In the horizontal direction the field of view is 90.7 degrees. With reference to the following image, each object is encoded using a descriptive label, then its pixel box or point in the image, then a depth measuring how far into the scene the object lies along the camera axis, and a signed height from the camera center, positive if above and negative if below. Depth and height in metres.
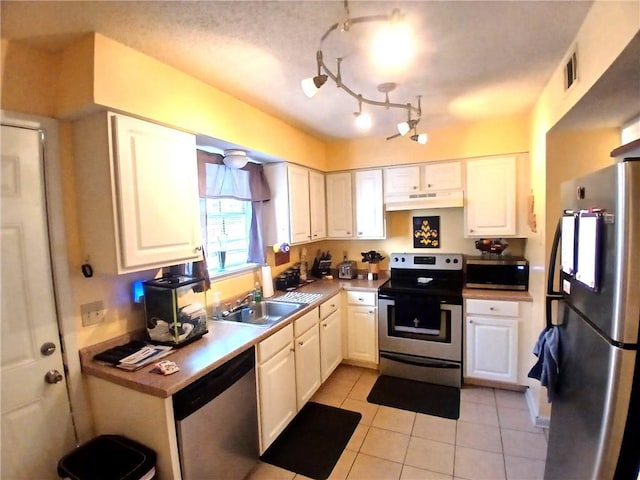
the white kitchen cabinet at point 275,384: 2.01 -1.08
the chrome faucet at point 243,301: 2.61 -0.64
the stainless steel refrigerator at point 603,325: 1.01 -0.40
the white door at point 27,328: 1.43 -0.45
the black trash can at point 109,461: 1.41 -1.08
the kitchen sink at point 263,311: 2.56 -0.72
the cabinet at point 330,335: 2.85 -1.06
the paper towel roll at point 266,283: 2.93 -0.53
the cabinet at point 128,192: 1.54 +0.20
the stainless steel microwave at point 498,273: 2.85 -0.50
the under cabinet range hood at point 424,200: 3.12 +0.22
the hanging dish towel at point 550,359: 1.55 -0.71
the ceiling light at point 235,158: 2.43 +0.54
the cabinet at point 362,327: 3.18 -1.06
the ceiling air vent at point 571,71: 1.61 +0.77
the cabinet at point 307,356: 2.44 -1.07
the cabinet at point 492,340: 2.74 -1.07
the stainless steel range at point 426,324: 2.91 -0.97
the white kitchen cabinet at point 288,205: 3.00 +0.20
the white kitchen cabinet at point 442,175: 3.13 +0.46
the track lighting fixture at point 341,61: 1.18 +0.76
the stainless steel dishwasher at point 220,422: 1.52 -1.04
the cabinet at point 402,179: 3.30 +0.45
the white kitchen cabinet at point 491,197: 2.92 +0.21
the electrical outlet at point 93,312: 1.68 -0.44
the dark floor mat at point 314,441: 2.07 -1.55
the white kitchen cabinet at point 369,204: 3.45 +0.21
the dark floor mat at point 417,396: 2.60 -1.54
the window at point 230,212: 2.51 +0.14
